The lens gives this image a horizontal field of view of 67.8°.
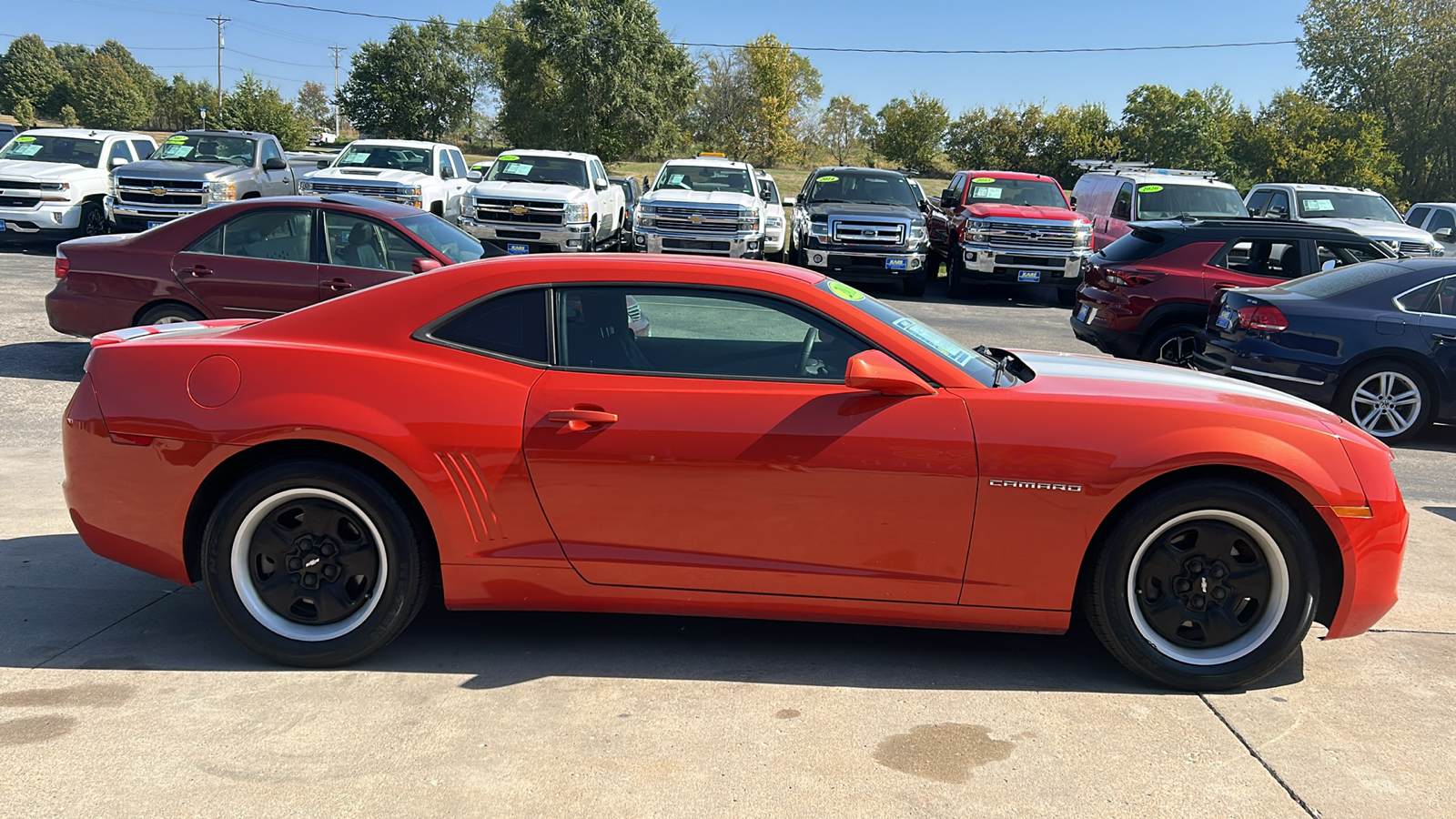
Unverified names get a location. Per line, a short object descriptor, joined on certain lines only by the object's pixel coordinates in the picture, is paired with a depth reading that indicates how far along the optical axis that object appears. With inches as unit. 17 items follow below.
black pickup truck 662.5
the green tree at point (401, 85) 2470.5
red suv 412.8
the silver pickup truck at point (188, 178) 724.7
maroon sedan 340.8
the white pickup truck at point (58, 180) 717.9
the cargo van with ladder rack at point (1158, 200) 703.7
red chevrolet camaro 146.6
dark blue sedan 328.8
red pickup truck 680.4
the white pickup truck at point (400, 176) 720.3
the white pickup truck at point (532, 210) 695.7
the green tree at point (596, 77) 1907.0
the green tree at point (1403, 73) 1752.0
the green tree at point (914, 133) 1834.4
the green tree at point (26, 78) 2910.9
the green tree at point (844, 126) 2893.7
